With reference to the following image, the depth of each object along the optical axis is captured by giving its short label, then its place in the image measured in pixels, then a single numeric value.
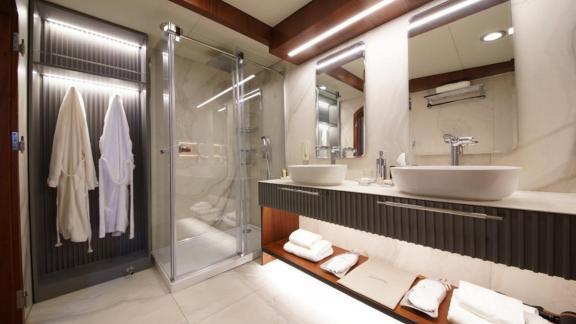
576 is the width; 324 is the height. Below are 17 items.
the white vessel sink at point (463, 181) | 0.87
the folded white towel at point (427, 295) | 1.16
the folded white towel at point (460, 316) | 1.05
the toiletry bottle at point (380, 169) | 1.61
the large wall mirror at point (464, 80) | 1.23
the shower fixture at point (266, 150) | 2.58
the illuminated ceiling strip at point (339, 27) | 1.53
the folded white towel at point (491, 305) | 1.01
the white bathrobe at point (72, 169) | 1.78
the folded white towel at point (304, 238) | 1.89
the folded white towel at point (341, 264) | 1.56
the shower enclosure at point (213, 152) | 2.14
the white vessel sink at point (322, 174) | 1.51
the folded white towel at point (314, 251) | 1.78
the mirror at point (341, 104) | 1.86
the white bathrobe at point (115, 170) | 1.99
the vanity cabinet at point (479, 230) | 0.74
